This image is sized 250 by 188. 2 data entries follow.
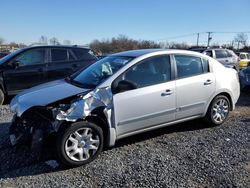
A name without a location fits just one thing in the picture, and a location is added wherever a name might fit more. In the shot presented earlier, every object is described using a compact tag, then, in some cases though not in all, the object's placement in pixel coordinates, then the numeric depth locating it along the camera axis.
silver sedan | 2.68
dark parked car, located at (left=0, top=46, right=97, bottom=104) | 5.40
